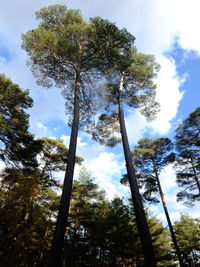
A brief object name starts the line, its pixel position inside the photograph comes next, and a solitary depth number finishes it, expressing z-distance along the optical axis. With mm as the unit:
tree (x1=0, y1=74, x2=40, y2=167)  9211
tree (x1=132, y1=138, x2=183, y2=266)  14367
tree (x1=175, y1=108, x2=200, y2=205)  13576
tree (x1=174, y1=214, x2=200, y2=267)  21967
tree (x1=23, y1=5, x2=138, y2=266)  8133
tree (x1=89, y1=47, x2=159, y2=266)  10381
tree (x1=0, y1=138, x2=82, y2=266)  7316
